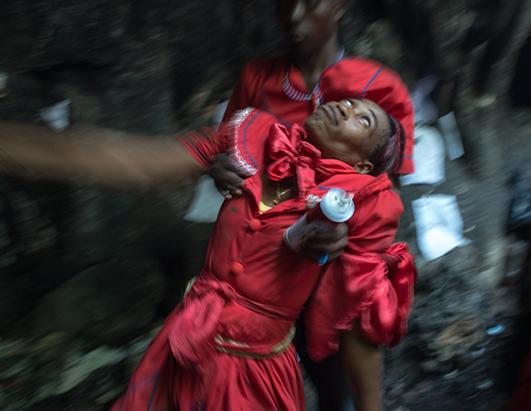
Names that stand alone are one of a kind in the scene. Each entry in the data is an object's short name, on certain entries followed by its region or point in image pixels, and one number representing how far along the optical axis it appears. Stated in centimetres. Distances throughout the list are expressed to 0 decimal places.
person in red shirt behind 168
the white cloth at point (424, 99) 312
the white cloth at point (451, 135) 325
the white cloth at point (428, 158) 314
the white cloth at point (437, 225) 314
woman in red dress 156
